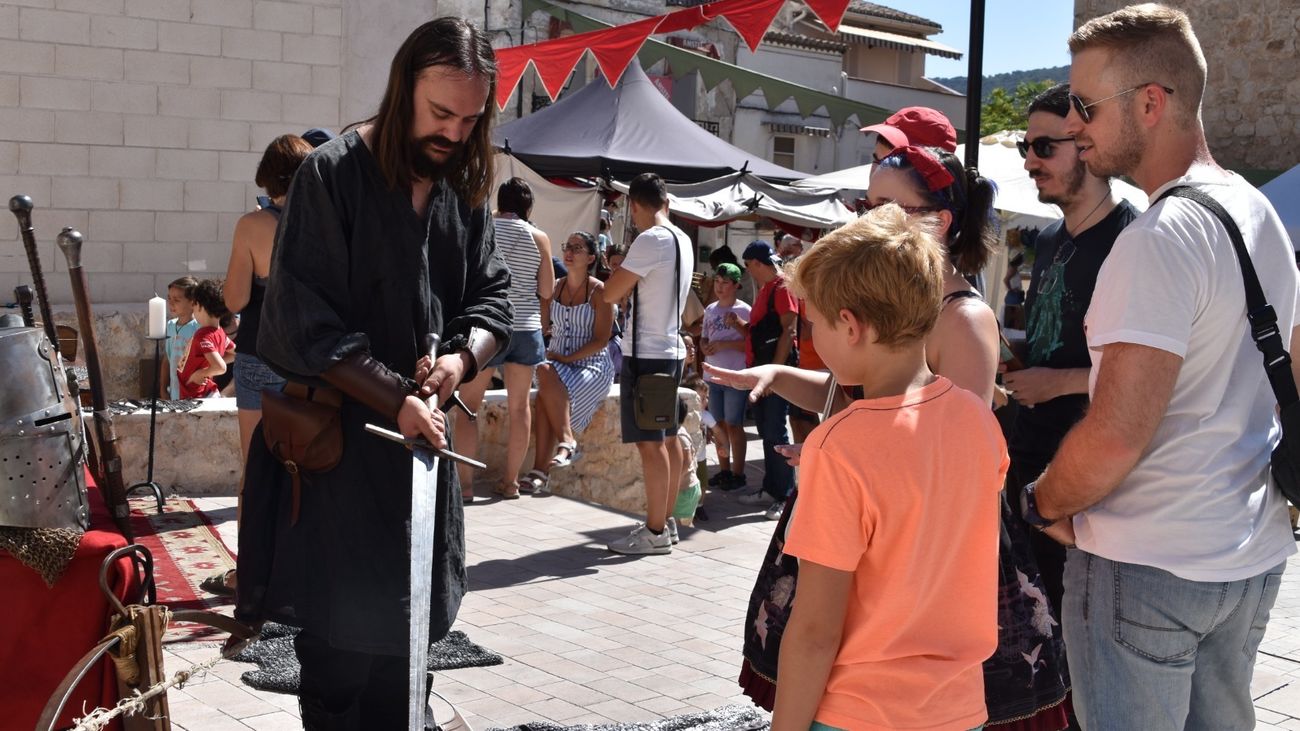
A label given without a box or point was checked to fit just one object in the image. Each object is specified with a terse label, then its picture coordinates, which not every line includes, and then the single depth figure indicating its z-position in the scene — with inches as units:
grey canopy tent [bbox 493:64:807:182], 501.0
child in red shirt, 299.0
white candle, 240.2
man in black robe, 108.8
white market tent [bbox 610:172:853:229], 486.9
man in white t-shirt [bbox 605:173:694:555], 244.7
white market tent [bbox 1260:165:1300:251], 398.0
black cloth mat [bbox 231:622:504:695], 164.1
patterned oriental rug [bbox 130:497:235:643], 197.9
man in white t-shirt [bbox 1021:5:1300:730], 88.7
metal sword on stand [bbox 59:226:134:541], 126.2
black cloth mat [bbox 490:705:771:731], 155.0
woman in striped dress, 296.2
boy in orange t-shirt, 82.1
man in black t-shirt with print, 121.6
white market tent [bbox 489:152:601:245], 536.7
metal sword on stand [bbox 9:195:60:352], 134.0
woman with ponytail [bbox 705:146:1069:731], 95.3
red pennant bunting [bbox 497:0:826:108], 306.8
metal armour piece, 102.9
